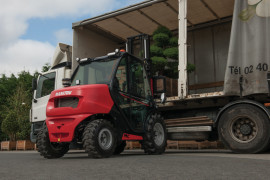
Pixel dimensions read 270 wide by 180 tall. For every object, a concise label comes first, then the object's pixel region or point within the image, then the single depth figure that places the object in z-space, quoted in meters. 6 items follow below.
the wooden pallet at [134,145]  12.52
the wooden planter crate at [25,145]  16.17
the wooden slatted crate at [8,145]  17.06
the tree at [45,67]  36.59
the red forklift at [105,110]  5.96
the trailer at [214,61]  6.71
